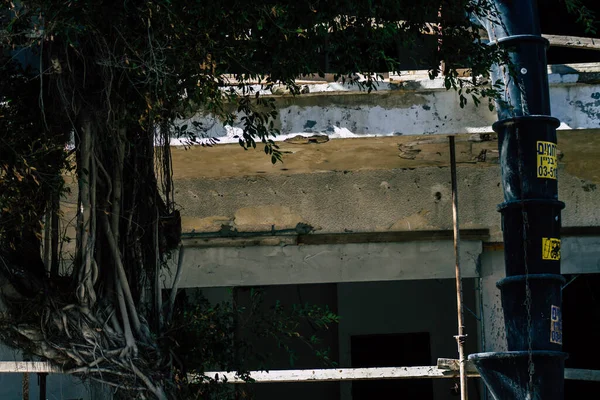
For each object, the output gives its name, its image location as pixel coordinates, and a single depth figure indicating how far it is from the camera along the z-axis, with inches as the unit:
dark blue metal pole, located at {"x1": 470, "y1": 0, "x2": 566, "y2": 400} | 503.4
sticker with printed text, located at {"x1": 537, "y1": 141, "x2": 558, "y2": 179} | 522.1
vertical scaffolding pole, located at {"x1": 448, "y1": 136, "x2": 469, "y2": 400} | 559.6
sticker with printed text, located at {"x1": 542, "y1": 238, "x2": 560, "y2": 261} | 513.5
